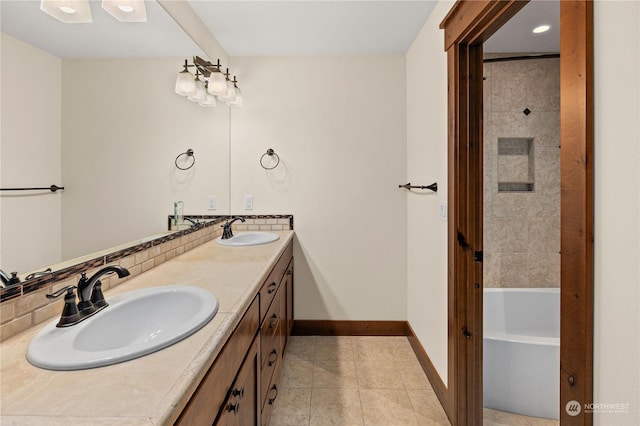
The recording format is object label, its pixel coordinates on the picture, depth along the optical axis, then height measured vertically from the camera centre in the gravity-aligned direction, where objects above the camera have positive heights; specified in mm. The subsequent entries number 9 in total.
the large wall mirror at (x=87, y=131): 911 +298
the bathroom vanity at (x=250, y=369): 784 -549
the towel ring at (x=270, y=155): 2779 +451
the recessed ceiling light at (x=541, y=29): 2169 +1248
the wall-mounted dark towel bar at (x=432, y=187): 2004 +146
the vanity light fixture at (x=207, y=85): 1985 +874
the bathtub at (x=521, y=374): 1759 -934
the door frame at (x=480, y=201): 846 +29
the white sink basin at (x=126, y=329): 709 -331
